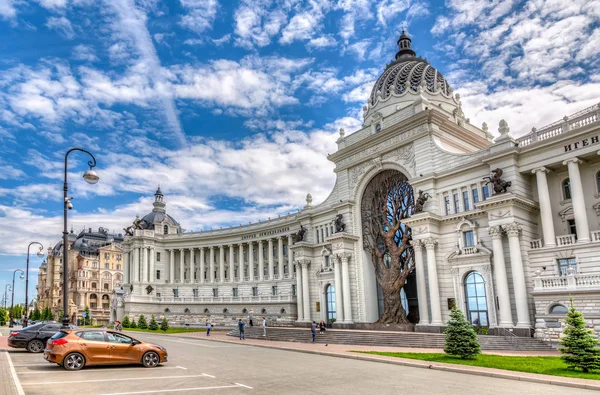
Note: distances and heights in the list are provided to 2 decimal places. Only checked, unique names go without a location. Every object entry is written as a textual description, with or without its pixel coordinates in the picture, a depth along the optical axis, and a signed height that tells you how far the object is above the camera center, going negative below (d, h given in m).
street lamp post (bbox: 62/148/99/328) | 23.17 +4.93
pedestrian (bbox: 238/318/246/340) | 44.44 -3.39
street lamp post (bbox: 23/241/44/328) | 45.33 +2.81
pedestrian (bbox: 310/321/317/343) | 40.00 -3.34
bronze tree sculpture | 47.94 +5.54
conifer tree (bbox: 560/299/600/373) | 19.67 -2.91
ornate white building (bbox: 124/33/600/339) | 34.94 +5.37
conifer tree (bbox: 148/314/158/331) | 67.12 -3.85
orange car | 19.09 -2.05
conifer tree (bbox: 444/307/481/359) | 23.91 -2.86
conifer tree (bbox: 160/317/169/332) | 66.69 -4.01
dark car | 27.70 -2.01
